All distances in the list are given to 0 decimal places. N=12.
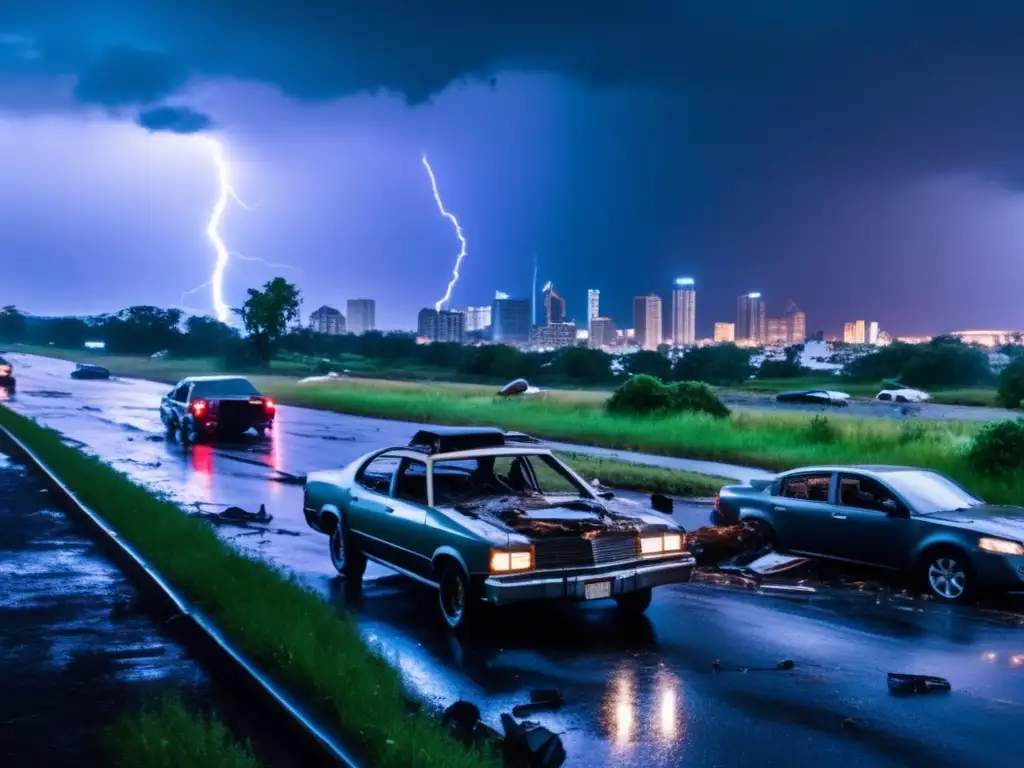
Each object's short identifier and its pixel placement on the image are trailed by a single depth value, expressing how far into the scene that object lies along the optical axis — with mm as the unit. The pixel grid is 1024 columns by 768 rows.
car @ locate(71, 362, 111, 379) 67375
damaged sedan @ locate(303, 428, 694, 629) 8086
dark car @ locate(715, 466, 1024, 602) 9773
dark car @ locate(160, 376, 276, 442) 26359
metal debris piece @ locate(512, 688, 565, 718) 6422
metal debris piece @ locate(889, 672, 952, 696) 6858
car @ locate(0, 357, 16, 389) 52725
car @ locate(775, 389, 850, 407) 57381
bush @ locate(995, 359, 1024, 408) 41381
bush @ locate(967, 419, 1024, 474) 18500
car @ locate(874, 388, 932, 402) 63031
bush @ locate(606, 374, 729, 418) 37188
